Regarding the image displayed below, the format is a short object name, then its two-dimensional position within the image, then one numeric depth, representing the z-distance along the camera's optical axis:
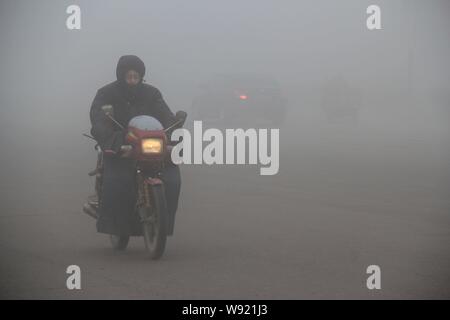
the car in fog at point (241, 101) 39.38
